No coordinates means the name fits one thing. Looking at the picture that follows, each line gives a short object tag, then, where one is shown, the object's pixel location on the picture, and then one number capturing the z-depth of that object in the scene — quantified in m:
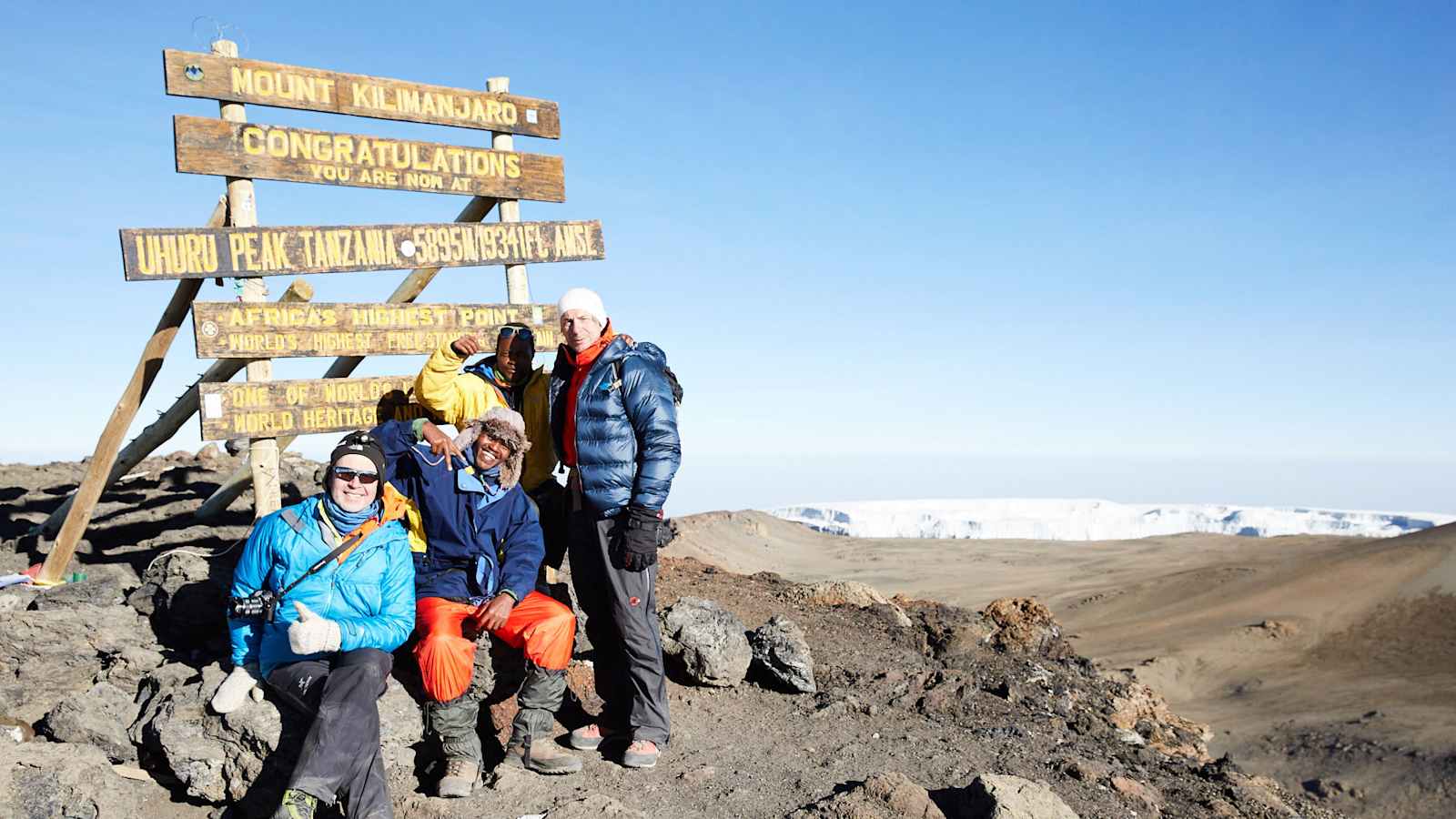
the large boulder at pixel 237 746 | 4.48
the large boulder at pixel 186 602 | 5.83
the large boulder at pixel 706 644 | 6.18
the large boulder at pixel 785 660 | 6.45
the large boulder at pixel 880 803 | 4.56
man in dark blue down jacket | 4.80
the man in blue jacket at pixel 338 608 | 4.20
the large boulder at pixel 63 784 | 4.30
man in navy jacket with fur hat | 4.72
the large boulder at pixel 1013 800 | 4.56
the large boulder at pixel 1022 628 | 9.30
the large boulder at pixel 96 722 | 4.79
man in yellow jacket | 5.58
